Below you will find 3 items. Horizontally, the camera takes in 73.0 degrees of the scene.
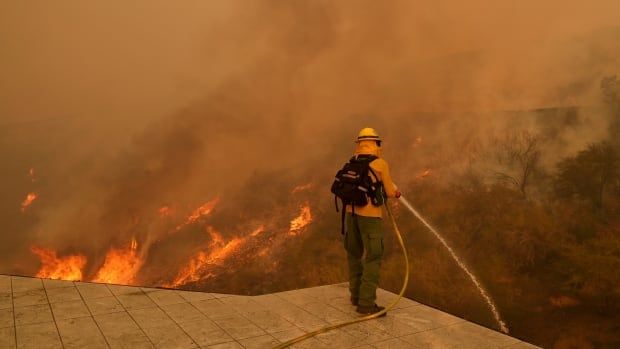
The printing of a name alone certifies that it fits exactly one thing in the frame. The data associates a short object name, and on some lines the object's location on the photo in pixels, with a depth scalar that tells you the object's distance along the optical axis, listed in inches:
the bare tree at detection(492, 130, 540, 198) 1136.8
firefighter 172.2
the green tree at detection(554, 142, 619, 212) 984.9
